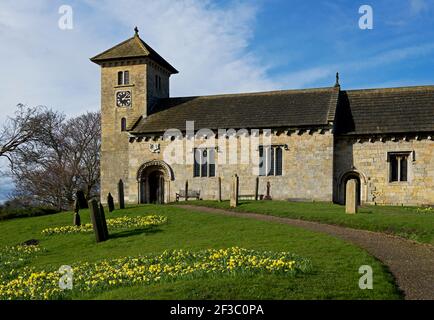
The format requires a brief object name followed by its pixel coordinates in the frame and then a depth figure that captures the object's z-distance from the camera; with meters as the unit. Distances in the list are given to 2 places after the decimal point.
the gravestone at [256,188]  28.32
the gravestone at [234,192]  24.17
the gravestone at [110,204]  25.38
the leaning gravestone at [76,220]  21.77
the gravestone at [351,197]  19.77
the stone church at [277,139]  28.73
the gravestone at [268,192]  29.41
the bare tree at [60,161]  41.88
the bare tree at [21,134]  40.19
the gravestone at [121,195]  26.52
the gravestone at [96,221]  17.20
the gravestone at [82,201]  28.10
